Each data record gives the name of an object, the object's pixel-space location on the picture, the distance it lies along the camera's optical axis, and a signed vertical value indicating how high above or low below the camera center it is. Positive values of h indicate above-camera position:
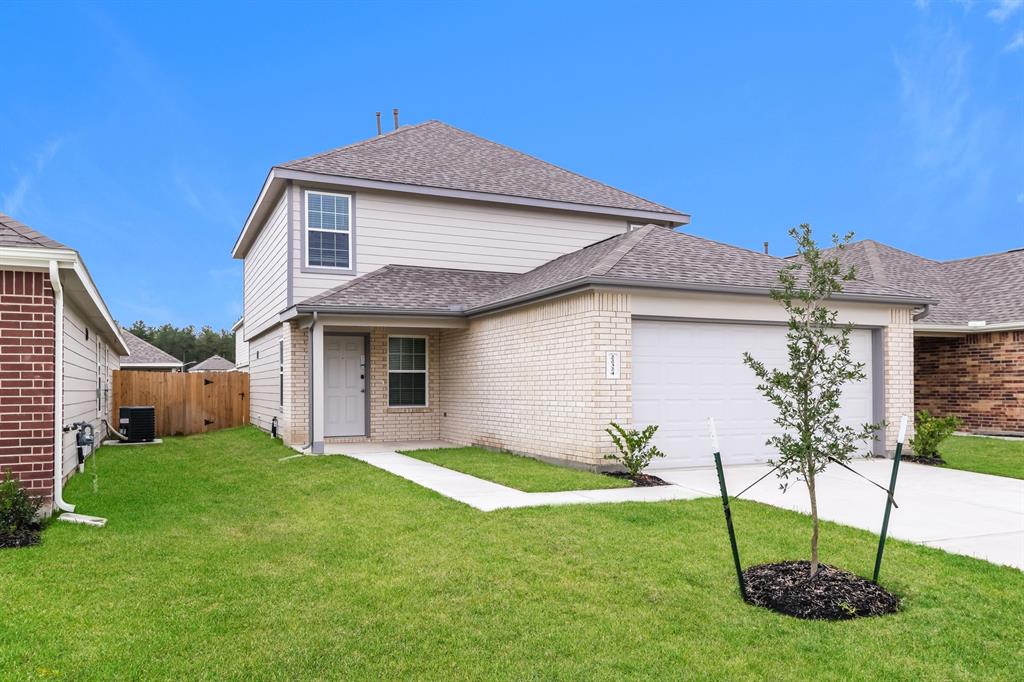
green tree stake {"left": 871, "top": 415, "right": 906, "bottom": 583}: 4.72 -0.94
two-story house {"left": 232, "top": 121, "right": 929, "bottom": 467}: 10.79 +0.80
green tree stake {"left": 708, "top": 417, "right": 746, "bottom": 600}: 4.60 -1.09
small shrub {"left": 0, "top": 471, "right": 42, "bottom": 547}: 6.25 -1.42
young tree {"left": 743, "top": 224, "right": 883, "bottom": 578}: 4.71 -0.16
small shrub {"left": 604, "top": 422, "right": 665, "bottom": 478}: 9.81 -1.28
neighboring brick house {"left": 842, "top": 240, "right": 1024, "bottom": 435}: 16.59 +0.39
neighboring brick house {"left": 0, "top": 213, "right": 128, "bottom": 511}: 6.96 +0.03
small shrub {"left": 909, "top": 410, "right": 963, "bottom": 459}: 11.83 -1.26
